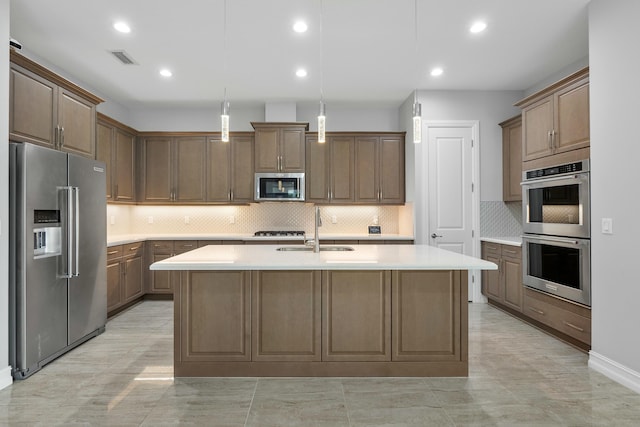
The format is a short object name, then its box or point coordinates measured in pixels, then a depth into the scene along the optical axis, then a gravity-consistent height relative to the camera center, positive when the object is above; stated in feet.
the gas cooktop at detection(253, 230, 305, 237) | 18.31 -0.85
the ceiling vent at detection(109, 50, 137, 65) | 13.19 +5.56
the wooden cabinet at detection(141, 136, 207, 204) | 19.03 +2.30
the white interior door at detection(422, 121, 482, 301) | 17.20 +1.25
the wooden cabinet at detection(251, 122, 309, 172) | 18.45 +3.17
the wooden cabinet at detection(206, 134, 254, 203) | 19.06 +2.38
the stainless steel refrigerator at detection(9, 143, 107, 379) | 9.29 -1.02
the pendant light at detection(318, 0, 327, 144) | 9.19 +2.18
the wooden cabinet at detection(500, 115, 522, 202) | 15.88 +2.39
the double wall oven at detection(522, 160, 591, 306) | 10.76 -0.49
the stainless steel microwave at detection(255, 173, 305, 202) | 18.34 +1.35
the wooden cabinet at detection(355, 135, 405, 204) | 18.94 +2.31
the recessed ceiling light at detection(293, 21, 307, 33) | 11.35 +5.61
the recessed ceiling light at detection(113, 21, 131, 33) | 11.27 +5.59
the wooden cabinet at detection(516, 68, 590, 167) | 11.04 +3.03
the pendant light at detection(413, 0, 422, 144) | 8.77 +2.14
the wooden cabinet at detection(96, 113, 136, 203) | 15.97 +2.63
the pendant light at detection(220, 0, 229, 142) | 8.97 +2.26
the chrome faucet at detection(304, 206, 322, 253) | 10.80 -0.44
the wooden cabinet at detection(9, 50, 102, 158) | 9.71 +3.01
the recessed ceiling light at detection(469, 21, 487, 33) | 11.42 +5.64
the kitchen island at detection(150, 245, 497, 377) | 9.31 -2.56
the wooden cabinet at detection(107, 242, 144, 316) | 14.88 -2.43
